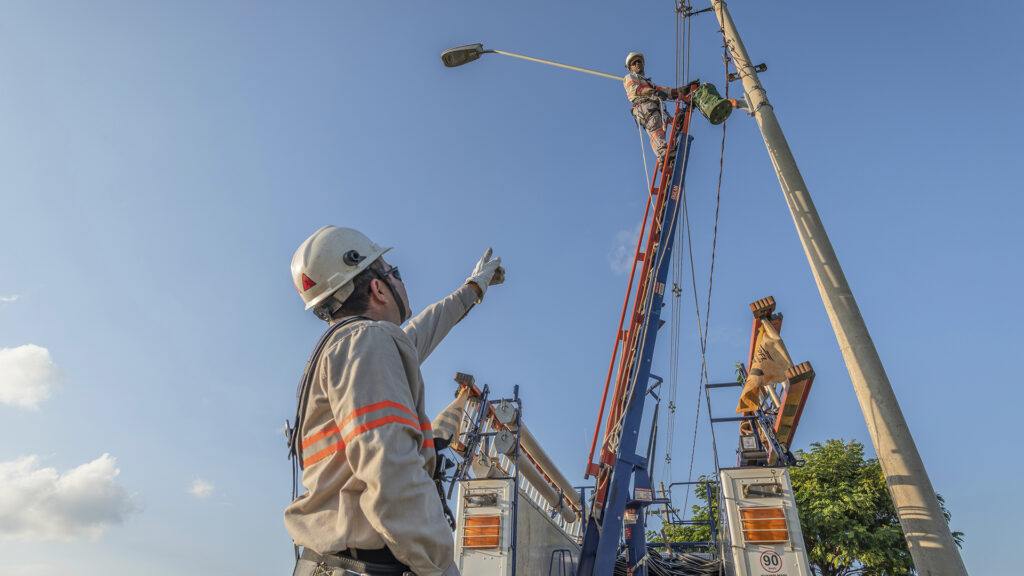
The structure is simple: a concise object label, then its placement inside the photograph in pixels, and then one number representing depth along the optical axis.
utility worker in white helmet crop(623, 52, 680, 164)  9.75
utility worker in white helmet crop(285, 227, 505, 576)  1.56
